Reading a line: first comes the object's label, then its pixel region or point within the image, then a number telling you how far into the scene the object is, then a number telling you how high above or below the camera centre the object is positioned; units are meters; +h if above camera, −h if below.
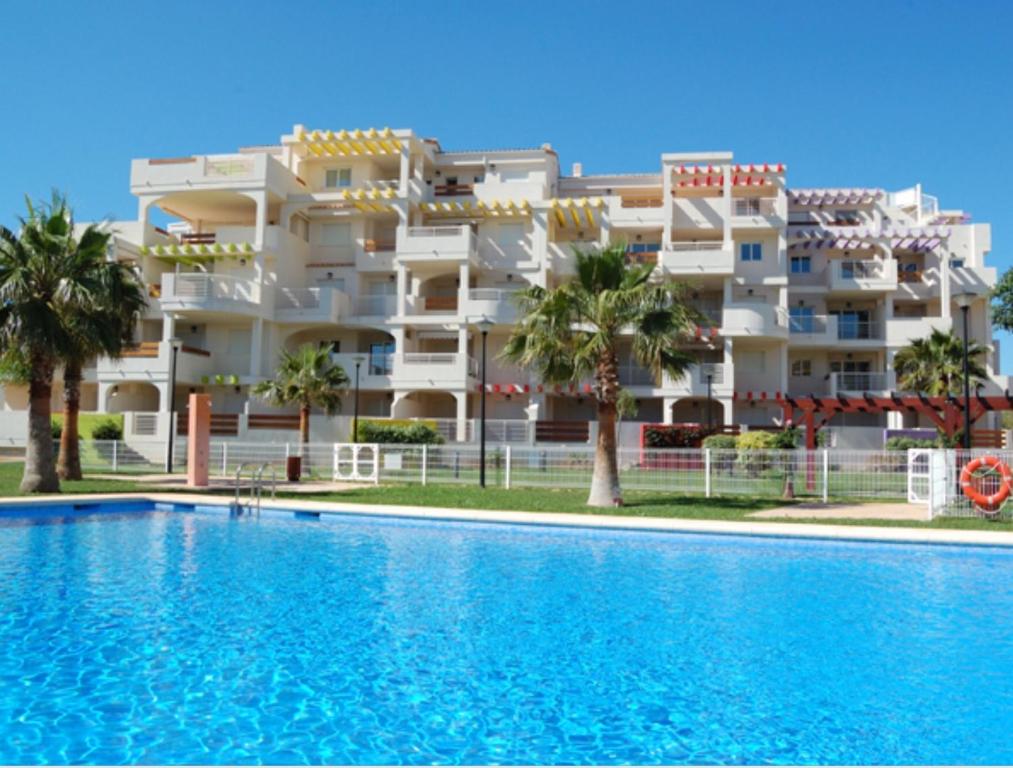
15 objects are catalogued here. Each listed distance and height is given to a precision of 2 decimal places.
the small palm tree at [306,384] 32.72 +1.50
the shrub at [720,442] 30.77 -0.48
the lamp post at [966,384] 18.77 +1.07
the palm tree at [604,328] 18.39 +2.18
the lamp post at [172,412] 28.64 +0.31
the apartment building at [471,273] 38.56 +7.42
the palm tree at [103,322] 19.69 +2.36
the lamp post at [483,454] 23.09 -0.79
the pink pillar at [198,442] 23.12 -0.56
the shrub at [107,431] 33.44 -0.42
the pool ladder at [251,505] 18.59 -1.81
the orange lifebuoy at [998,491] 17.22 -1.05
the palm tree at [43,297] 18.66 +2.73
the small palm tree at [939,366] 36.25 +2.84
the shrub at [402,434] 32.56 -0.36
